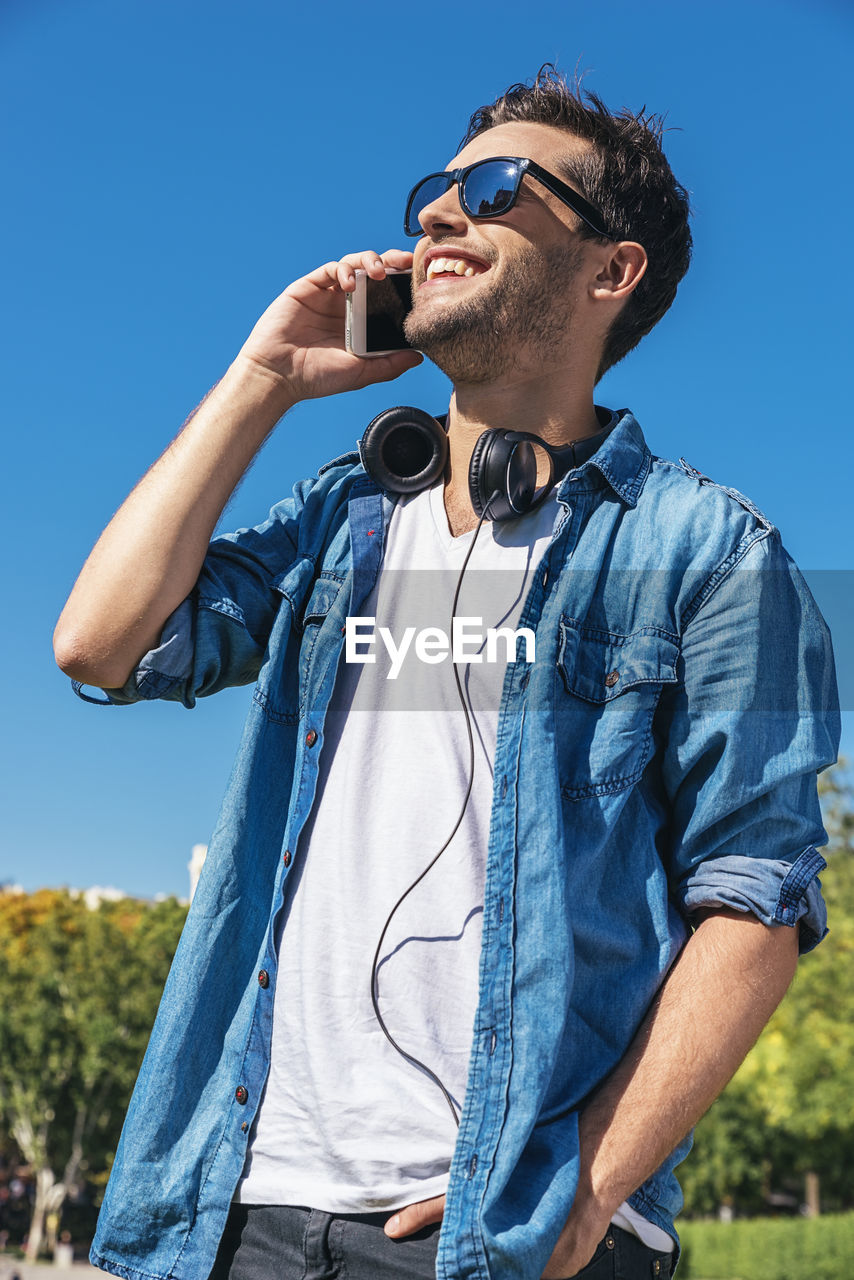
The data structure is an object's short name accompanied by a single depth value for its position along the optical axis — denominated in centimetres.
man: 245
